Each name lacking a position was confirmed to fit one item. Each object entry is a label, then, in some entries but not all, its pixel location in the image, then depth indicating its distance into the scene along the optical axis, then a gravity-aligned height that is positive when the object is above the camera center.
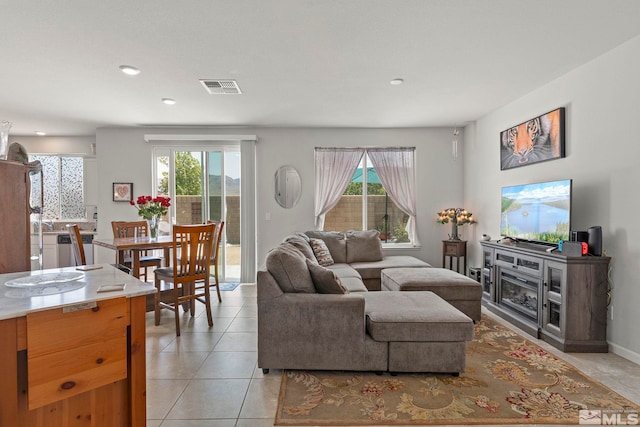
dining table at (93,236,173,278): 3.29 -0.37
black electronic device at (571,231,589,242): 2.86 -0.23
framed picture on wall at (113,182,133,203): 5.44 +0.27
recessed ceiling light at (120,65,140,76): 3.09 +1.33
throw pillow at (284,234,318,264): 3.61 -0.41
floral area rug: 1.92 -1.22
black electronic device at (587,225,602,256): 2.76 -0.26
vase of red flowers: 3.89 -0.01
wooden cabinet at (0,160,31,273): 1.71 -0.05
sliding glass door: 5.51 +0.35
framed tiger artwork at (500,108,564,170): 3.36 +0.78
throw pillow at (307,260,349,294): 2.51 -0.56
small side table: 4.96 -0.61
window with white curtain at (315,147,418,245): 5.49 +0.31
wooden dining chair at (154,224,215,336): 3.26 -0.58
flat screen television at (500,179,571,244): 3.06 -0.02
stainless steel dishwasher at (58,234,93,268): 5.84 -0.74
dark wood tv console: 2.78 -0.79
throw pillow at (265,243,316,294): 2.49 -0.49
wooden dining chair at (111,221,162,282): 4.04 -0.33
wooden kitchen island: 1.16 -0.55
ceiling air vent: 3.48 +1.35
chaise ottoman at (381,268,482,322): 3.51 -0.86
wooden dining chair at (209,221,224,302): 3.78 -0.43
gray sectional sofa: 2.35 -0.89
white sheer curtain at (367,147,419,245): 5.52 +0.61
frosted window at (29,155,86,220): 6.13 +0.42
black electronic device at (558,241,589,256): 2.78 -0.34
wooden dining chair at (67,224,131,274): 3.47 -0.36
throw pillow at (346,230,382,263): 4.88 -0.57
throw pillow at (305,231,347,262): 4.87 -0.50
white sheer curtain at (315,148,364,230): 5.48 +0.60
